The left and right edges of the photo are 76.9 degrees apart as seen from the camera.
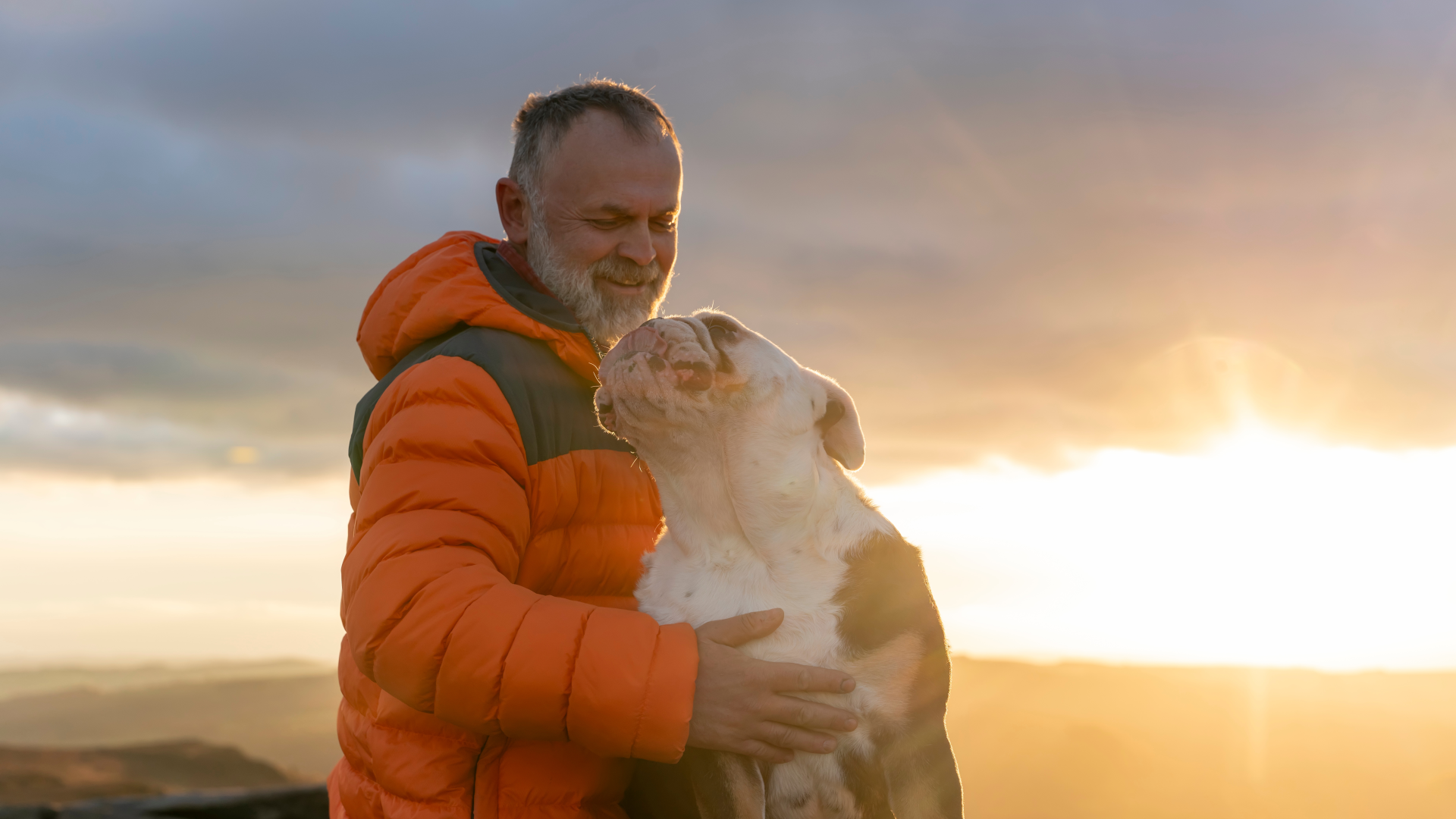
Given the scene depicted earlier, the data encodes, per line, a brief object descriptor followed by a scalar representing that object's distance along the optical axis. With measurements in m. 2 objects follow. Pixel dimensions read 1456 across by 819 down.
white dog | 3.25
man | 2.69
